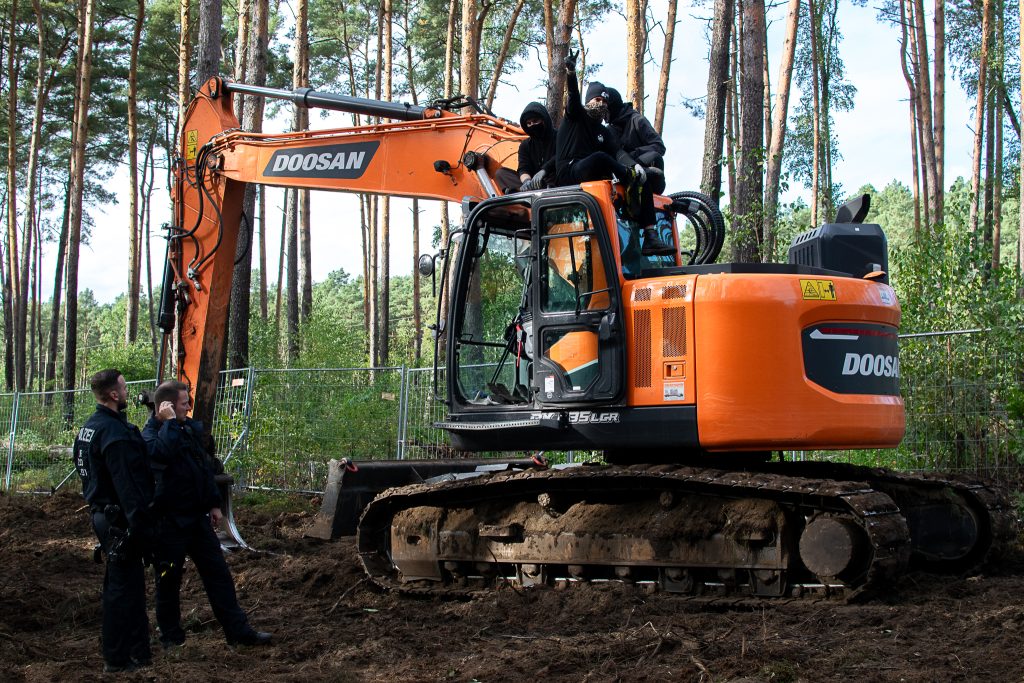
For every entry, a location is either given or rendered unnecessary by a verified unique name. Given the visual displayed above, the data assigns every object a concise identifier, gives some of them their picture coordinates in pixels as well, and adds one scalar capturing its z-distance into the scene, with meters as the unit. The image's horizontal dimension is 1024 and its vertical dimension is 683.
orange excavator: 6.49
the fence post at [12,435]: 17.28
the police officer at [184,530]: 6.18
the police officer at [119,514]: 5.62
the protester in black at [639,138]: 7.12
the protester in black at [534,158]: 7.39
